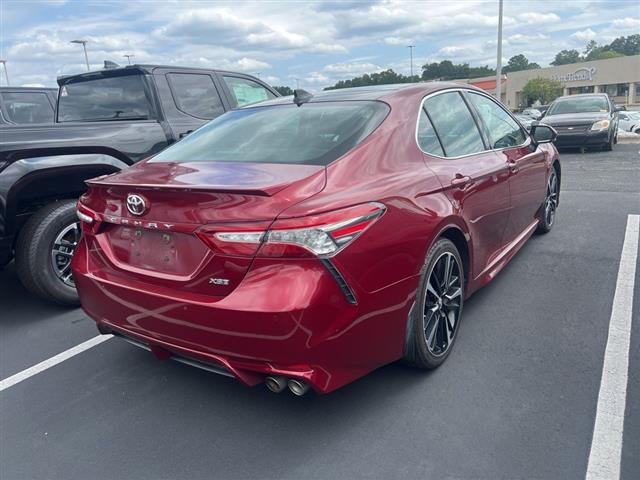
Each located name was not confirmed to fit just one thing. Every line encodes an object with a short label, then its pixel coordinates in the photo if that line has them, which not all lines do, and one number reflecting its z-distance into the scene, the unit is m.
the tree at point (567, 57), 128.12
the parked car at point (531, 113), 33.34
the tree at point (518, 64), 126.69
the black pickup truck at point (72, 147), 3.98
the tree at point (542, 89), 68.56
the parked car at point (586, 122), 13.10
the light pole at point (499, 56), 23.88
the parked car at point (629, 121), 20.88
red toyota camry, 2.25
